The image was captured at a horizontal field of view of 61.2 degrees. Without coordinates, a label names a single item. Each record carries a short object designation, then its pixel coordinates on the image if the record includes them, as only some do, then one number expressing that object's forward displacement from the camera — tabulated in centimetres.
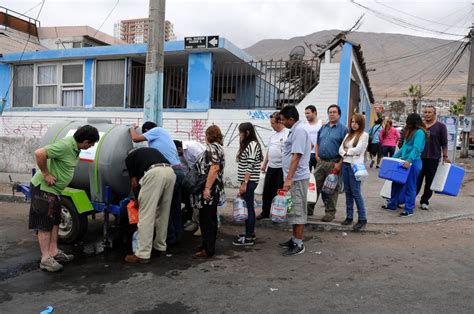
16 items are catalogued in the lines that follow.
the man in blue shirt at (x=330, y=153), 592
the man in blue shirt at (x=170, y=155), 530
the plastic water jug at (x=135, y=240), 480
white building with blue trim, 916
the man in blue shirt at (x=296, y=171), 480
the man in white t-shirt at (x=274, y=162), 600
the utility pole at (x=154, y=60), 709
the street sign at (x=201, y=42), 963
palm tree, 5850
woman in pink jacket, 1269
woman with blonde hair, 566
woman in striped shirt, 518
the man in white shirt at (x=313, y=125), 653
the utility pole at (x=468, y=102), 2058
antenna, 952
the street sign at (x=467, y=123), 1928
